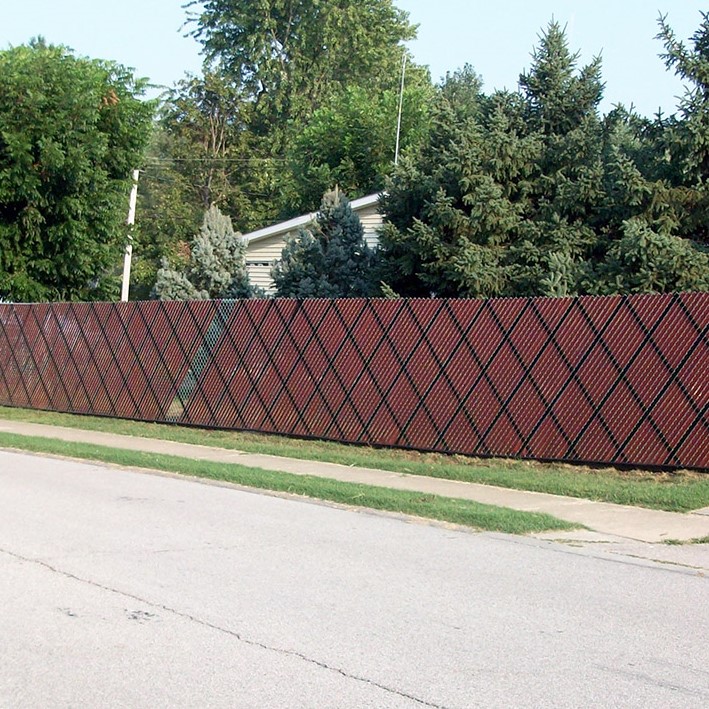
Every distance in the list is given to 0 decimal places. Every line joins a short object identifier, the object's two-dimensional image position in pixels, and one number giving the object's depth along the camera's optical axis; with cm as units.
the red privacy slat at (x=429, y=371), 1452
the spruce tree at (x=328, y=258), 2505
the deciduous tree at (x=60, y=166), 2891
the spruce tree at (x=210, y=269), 3017
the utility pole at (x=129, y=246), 3319
